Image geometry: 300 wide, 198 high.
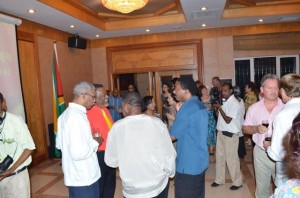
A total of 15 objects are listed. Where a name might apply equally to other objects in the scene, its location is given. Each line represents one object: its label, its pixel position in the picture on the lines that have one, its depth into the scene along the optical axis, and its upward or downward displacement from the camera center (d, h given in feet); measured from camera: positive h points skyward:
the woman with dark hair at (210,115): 16.30 -2.54
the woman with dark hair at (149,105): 11.46 -1.19
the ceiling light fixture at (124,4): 15.15 +4.41
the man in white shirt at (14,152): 7.68 -2.06
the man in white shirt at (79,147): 7.11 -1.83
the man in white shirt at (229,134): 12.64 -2.93
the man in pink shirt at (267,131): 8.77 -1.91
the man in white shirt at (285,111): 6.48 -0.96
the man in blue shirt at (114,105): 22.98 -2.30
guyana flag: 18.65 -0.71
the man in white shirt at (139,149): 6.56 -1.81
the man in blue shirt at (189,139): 7.77 -1.92
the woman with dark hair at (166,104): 15.32 -1.72
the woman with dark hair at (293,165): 3.29 -1.19
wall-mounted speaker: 23.94 +3.60
